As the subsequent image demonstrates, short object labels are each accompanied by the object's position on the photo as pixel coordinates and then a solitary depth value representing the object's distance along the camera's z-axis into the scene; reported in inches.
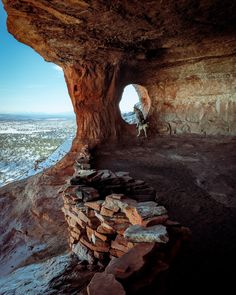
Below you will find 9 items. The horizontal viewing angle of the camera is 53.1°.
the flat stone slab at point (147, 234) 97.2
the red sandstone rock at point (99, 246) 125.0
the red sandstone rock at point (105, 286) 73.7
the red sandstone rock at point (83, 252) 131.1
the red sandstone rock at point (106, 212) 130.2
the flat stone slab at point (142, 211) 116.5
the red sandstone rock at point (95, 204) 137.5
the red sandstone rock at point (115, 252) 117.9
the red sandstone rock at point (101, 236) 125.2
